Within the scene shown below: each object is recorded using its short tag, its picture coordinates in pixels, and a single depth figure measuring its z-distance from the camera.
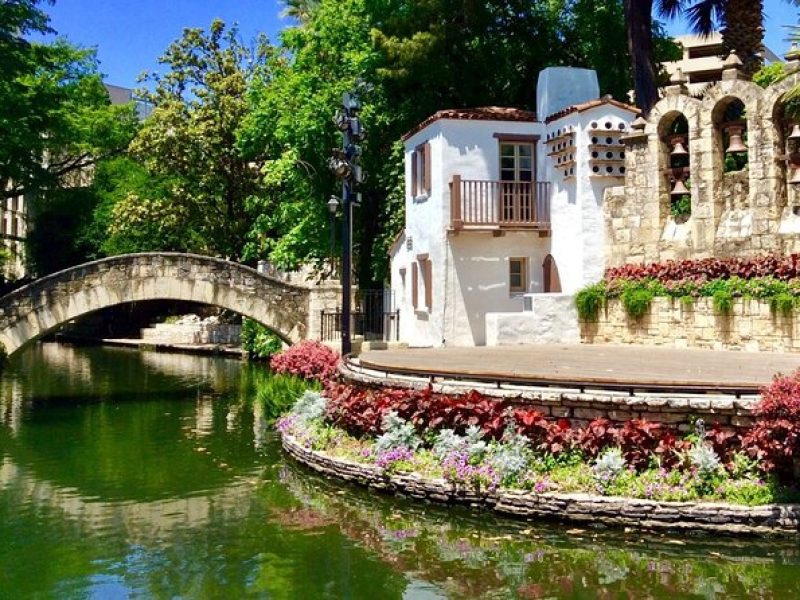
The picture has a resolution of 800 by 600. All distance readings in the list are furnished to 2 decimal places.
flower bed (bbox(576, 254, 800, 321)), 16.06
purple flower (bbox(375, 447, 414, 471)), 11.89
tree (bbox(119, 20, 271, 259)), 37.88
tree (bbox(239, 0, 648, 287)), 27.00
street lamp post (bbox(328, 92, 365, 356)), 17.25
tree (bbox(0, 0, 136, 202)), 26.59
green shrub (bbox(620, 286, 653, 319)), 18.77
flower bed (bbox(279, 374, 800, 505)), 9.58
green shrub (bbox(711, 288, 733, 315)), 16.81
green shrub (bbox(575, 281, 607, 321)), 20.08
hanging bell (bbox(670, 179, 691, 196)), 18.62
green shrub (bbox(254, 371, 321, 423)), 17.02
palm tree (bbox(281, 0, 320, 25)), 42.84
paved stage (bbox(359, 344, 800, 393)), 10.95
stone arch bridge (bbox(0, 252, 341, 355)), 22.72
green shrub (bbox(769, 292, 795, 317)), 15.72
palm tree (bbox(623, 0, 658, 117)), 23.06
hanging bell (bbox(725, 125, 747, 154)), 17.06
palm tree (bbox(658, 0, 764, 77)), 23.78
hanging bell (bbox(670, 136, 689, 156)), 18.53
